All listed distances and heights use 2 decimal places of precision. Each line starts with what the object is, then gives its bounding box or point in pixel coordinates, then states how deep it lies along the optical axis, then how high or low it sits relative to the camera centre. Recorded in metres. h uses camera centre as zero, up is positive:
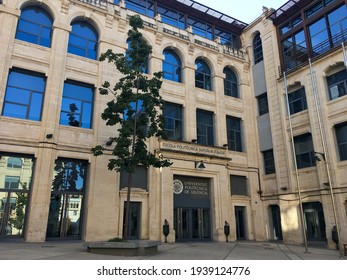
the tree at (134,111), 14.09 +5.56
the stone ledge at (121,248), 11.49 -0.98
